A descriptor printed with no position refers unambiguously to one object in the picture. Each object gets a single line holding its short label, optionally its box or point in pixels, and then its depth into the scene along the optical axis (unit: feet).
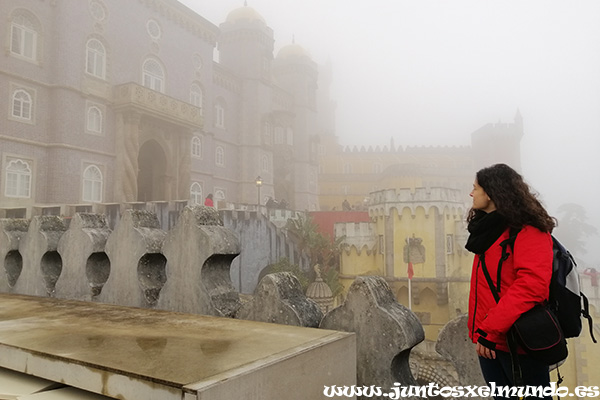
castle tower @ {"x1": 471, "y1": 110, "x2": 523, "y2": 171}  192.65
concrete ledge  4.62
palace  60.90
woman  6.12
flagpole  76.19
